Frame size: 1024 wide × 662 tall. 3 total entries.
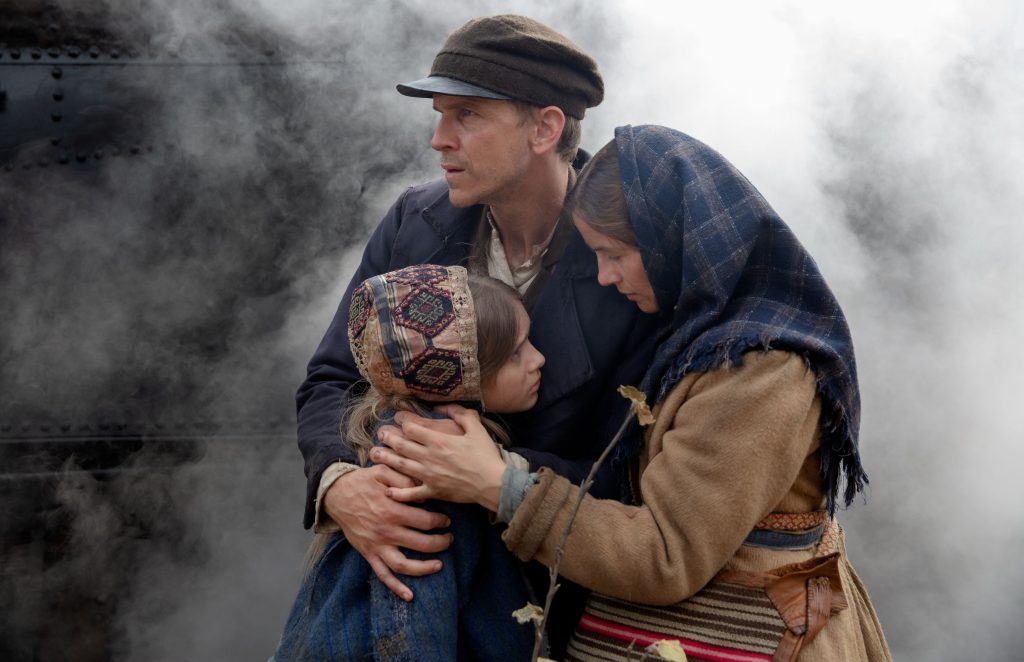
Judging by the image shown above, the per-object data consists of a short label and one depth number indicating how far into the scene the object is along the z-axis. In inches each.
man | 94.9
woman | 75.4
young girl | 82.7
